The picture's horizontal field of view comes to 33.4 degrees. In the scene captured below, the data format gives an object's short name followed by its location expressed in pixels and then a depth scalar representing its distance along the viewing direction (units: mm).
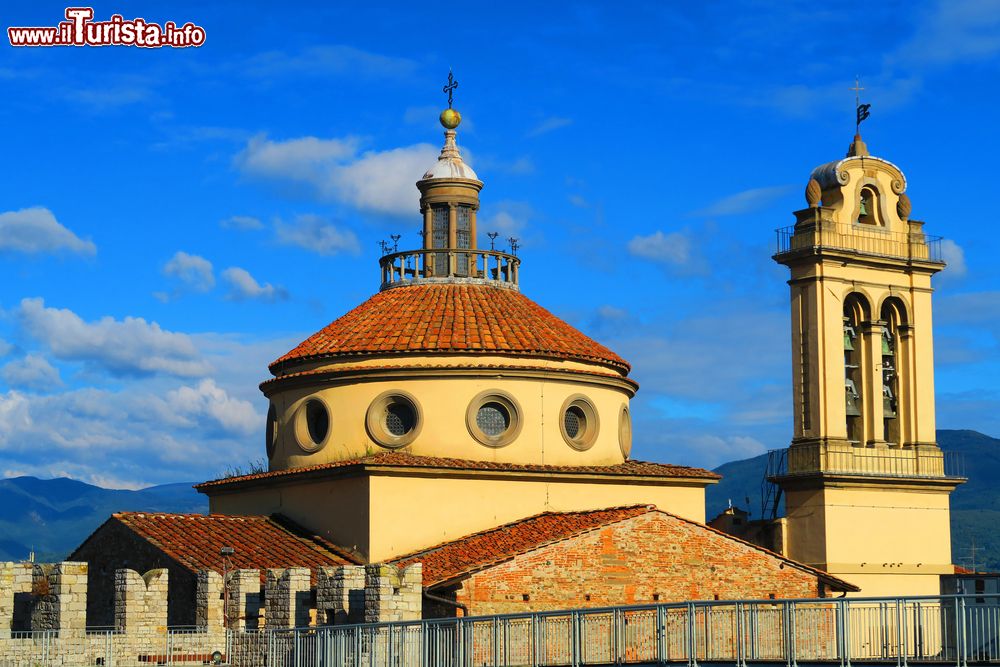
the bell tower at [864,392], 46531
